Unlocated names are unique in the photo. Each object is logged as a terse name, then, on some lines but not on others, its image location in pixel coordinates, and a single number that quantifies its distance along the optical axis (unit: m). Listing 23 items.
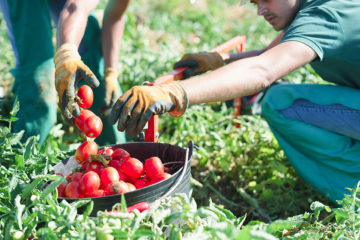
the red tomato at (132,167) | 1.89
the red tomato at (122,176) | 1.94
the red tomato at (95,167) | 1.88
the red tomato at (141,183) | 1.90
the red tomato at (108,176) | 1.79
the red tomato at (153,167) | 1.89
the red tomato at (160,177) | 1.83
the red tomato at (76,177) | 1.79
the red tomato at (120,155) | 1.96
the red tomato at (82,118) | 2.06
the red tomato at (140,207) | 1.62
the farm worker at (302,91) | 1.88
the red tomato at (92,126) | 2.01
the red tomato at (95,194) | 1.74
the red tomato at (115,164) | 1.93
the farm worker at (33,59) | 2.79
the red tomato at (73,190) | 1.75
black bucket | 1.66
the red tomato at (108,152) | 2.03
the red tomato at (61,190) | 1.84
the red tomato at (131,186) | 1.80
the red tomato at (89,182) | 1.73
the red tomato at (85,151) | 1.93
